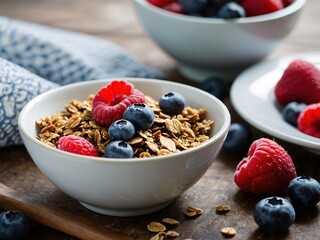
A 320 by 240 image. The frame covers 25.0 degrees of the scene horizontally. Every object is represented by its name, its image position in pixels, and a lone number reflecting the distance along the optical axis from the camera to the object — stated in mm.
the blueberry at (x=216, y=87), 518
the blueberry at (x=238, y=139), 448
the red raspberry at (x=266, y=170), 390
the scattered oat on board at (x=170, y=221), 371
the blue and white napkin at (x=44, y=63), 437
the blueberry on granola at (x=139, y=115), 372
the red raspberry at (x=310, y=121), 435
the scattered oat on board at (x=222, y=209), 385
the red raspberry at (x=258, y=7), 525
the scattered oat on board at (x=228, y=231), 363
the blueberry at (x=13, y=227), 358
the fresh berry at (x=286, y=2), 548
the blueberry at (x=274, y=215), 360
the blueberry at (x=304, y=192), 382
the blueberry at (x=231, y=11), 509
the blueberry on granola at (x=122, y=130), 365
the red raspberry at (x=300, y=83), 464
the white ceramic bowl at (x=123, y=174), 347
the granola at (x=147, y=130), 373
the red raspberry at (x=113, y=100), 384
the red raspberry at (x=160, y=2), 544
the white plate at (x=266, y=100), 428
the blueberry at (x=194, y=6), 525
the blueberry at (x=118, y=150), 355
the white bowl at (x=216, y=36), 514
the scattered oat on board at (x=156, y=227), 365
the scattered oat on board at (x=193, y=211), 379
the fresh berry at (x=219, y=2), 522
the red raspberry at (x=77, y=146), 363
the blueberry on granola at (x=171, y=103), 400
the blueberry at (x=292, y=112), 451
